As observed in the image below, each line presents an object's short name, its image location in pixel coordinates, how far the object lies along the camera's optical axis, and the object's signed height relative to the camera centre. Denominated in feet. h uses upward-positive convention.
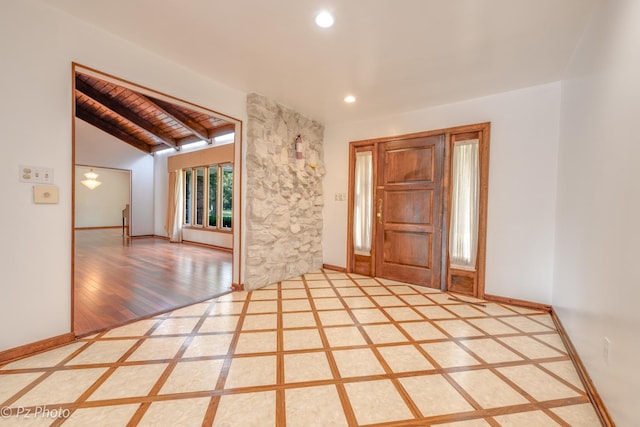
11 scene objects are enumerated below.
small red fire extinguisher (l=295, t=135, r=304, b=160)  12.33 +2.82
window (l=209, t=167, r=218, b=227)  22.12 +0.84
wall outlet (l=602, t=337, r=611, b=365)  4.46 -2.36
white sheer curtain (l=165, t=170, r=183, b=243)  23.70 -0.46
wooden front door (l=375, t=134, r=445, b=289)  11.25 +0.04
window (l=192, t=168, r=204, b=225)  23.30 +0.94
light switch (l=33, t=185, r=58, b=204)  5.89 +0.19
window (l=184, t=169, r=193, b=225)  24.02 +0.76
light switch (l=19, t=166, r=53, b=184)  5.72 +0.62
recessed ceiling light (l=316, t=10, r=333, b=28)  6.04 +4.49
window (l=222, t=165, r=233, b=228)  21.43 +1.08
